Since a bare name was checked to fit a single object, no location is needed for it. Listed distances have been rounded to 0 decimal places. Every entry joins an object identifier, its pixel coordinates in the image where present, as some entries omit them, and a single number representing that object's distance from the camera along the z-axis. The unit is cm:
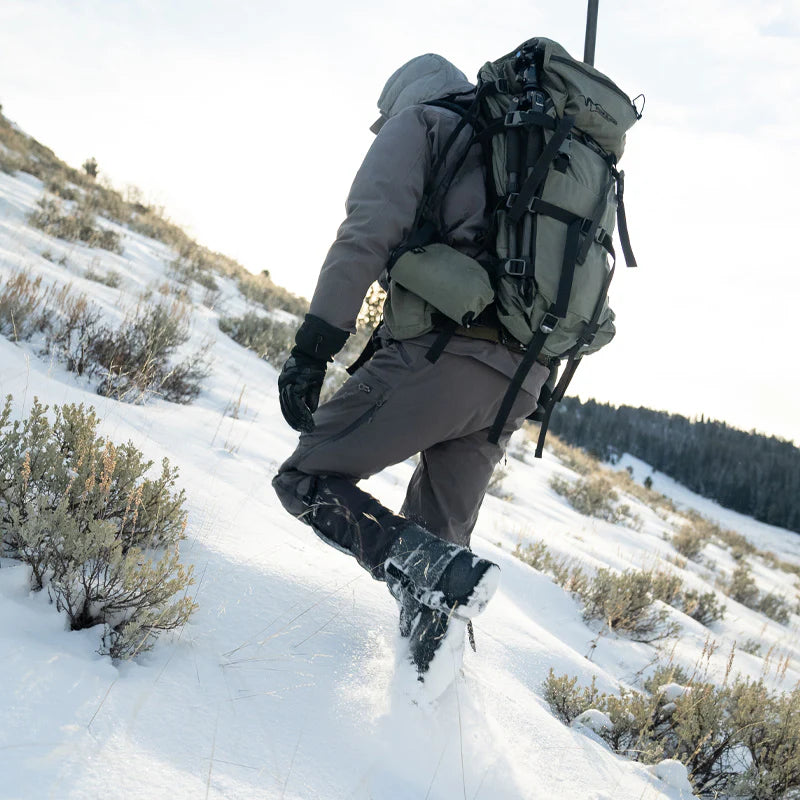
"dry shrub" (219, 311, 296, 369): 727
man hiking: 169
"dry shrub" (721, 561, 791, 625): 815
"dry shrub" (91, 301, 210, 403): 374
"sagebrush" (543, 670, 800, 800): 237
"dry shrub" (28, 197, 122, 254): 684
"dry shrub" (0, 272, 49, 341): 352
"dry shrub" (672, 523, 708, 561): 989
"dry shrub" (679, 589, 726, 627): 571
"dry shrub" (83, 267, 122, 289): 584
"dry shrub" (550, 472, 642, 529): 910
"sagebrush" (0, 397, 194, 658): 142
